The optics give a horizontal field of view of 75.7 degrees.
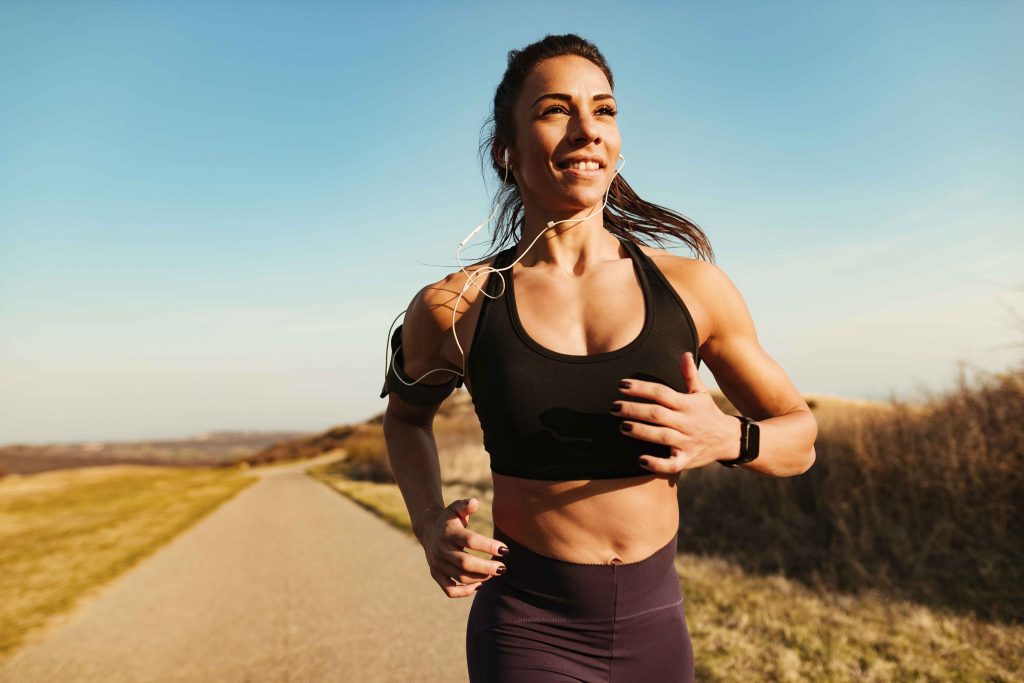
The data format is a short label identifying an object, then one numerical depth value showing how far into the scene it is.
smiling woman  1.66
